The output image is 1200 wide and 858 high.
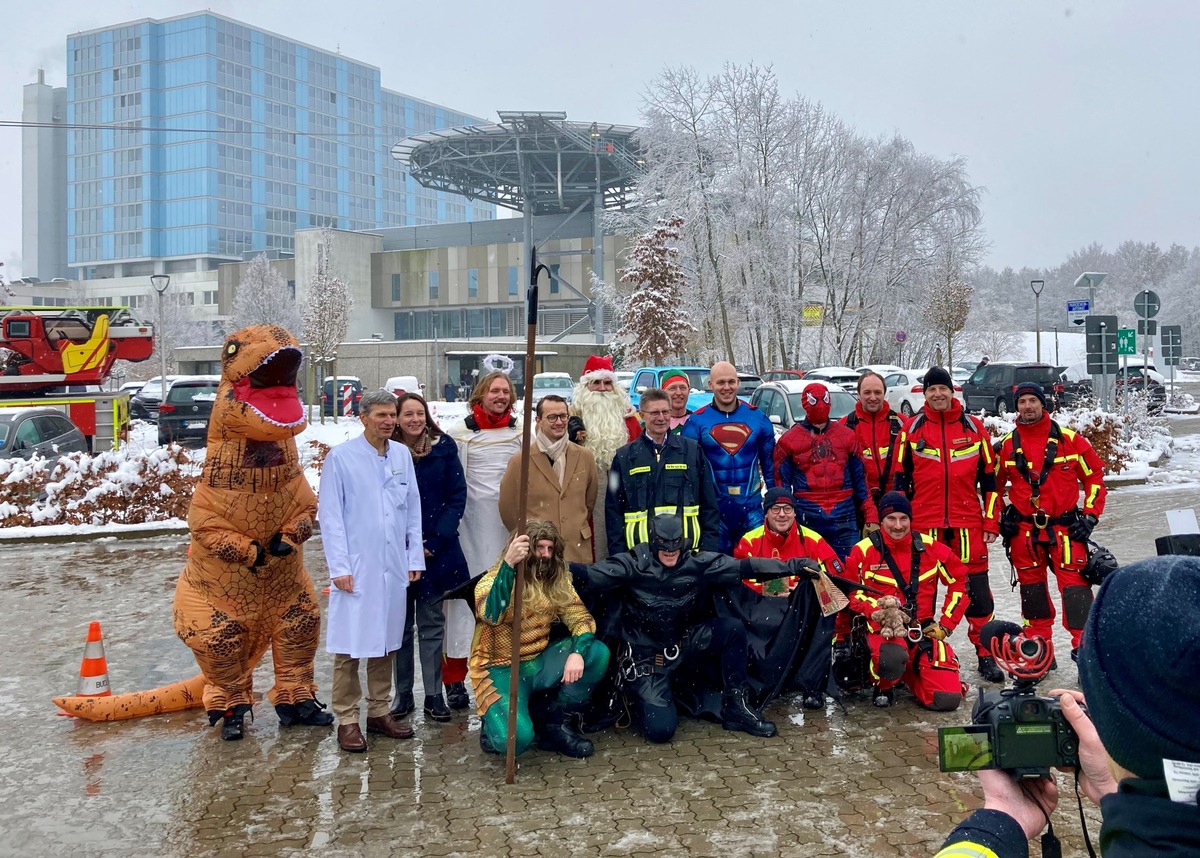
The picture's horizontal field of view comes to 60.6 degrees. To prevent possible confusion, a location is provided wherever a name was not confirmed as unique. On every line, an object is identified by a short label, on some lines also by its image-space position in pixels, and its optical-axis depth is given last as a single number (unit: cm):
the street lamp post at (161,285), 2679
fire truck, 1809
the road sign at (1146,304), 1686
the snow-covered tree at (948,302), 3566
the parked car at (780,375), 2922
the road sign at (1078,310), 1908
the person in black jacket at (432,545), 578
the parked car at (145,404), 3144
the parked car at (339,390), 3530
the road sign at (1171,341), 2361
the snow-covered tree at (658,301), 3419
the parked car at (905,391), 2208
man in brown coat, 584
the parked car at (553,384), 3053
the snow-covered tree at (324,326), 3347
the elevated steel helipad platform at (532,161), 5662
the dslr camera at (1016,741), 167
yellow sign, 3425
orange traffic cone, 607
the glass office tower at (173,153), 10625
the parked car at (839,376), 2395
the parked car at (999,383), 2867
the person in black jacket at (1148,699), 130
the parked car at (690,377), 2200
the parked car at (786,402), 1738
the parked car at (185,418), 2191
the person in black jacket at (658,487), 590
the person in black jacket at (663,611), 541
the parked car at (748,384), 2377
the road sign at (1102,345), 1638
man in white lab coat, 531
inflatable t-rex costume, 549
